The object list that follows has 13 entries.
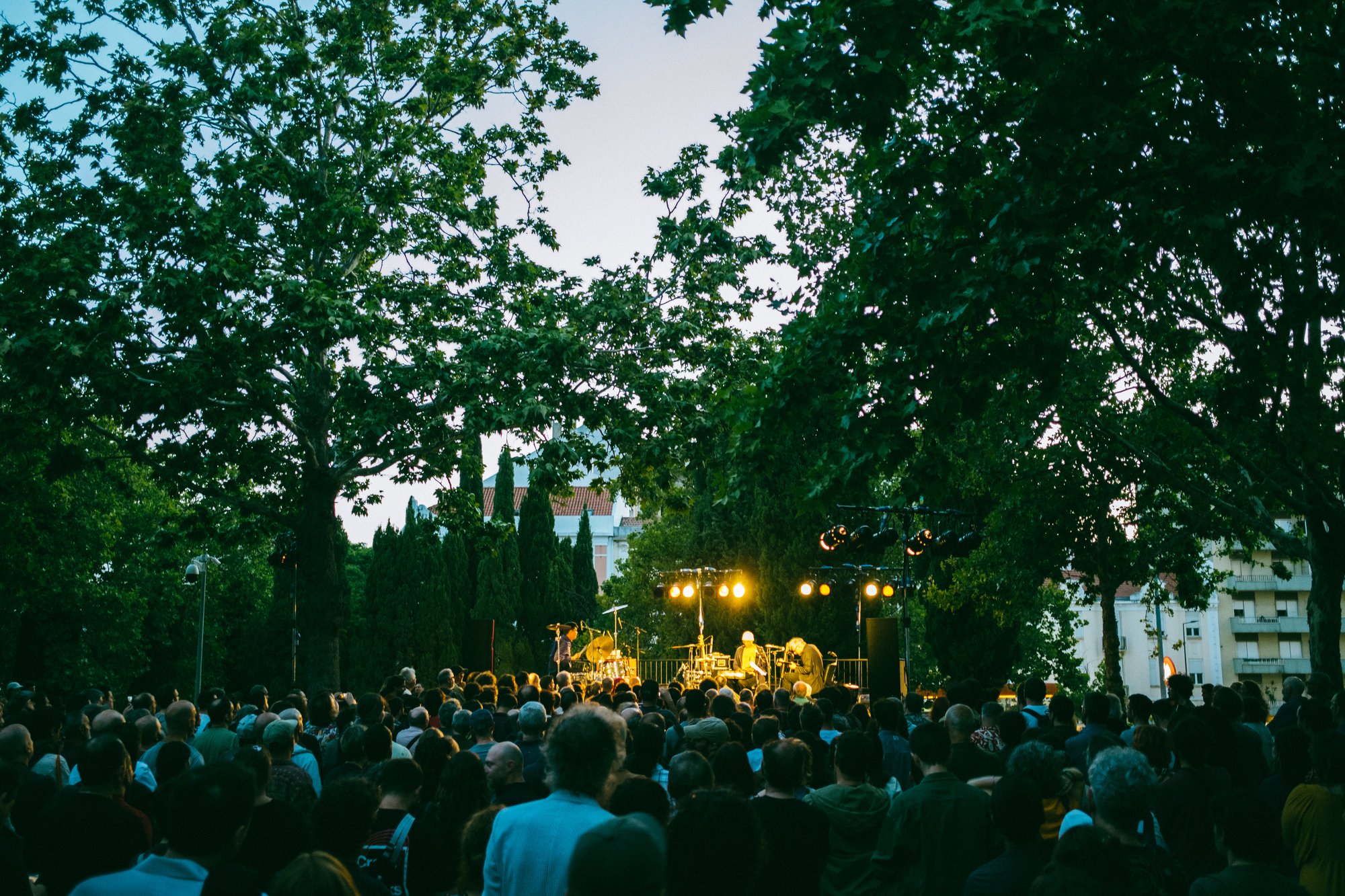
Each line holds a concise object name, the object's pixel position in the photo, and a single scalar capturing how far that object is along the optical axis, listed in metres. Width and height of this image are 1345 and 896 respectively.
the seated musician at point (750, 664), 23.45
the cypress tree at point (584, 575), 47.19
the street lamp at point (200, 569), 25.48
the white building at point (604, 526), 66.69
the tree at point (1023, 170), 7.41
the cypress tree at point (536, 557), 45.53
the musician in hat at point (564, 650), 27.16
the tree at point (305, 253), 13.61
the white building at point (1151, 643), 68.88
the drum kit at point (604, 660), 25.05
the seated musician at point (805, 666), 23.92
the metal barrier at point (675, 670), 29.92
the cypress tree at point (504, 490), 48.34
